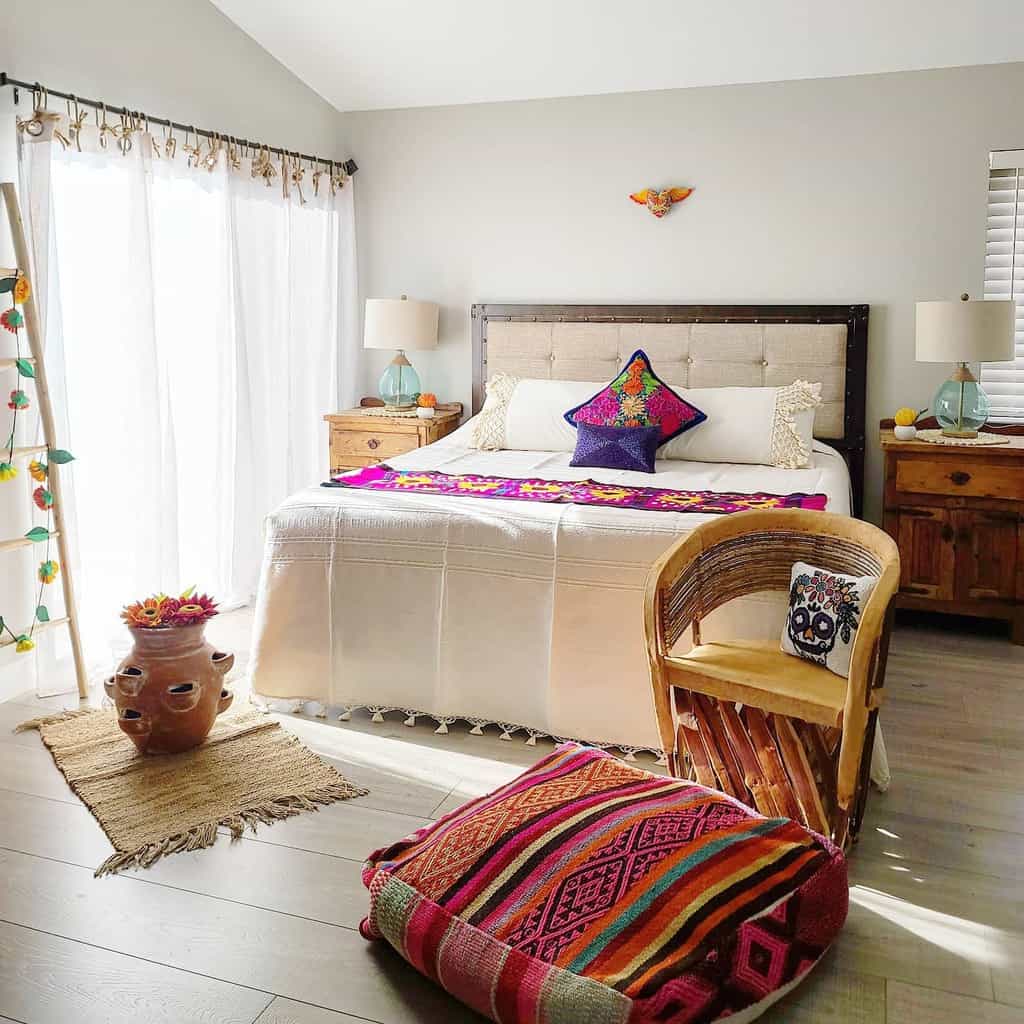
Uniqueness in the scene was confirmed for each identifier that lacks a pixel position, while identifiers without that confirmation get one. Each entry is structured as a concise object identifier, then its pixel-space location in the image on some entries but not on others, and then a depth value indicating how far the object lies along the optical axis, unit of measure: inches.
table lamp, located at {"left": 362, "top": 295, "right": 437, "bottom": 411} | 201.3
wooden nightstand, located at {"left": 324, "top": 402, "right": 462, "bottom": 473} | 199.5
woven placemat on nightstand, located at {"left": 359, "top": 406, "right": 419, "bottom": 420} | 203.3
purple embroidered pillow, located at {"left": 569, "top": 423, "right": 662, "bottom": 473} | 159.7
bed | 121.0
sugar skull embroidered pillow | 101.2
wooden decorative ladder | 127.9
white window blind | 173.6
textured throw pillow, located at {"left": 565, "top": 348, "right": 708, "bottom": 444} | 166.1
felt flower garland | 129.0
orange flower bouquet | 118.7
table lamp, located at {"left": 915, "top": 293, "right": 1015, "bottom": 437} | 157.9
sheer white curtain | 147.9
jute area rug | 103.5
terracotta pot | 118.0
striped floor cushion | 73.5
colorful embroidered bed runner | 130.6
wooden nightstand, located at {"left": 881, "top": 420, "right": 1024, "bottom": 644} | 159.6
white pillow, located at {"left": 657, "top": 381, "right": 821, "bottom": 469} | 165.8
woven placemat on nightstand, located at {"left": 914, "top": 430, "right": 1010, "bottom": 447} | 161.6
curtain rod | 134.0
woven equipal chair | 95.2
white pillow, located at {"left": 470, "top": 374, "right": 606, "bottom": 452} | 178.7
